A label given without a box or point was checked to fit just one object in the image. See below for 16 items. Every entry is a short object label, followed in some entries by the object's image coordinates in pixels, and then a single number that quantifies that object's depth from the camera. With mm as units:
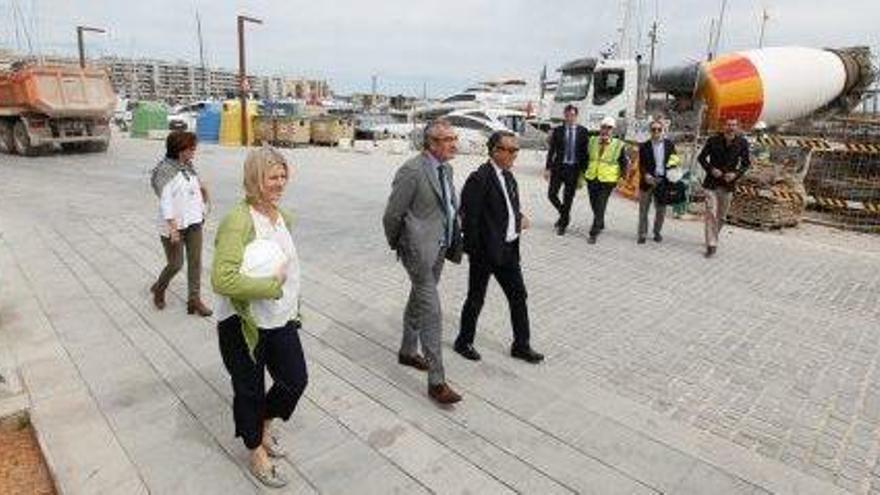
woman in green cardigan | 2961
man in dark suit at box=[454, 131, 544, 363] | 4730
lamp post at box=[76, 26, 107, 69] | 29762
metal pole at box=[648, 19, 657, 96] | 30273
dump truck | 17734
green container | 27875
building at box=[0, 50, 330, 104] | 119062
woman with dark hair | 5488
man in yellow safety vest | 9383
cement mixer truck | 16094
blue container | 26469
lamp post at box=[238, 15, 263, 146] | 24594
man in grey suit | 4289
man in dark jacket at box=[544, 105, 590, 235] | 9688
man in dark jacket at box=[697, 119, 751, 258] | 8734
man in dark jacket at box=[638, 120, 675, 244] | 9297
